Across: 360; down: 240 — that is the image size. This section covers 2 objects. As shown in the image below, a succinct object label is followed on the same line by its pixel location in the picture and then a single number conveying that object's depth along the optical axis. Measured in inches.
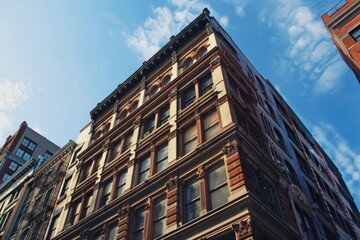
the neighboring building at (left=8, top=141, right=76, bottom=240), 1096.2
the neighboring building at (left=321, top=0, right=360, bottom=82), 1083.3
